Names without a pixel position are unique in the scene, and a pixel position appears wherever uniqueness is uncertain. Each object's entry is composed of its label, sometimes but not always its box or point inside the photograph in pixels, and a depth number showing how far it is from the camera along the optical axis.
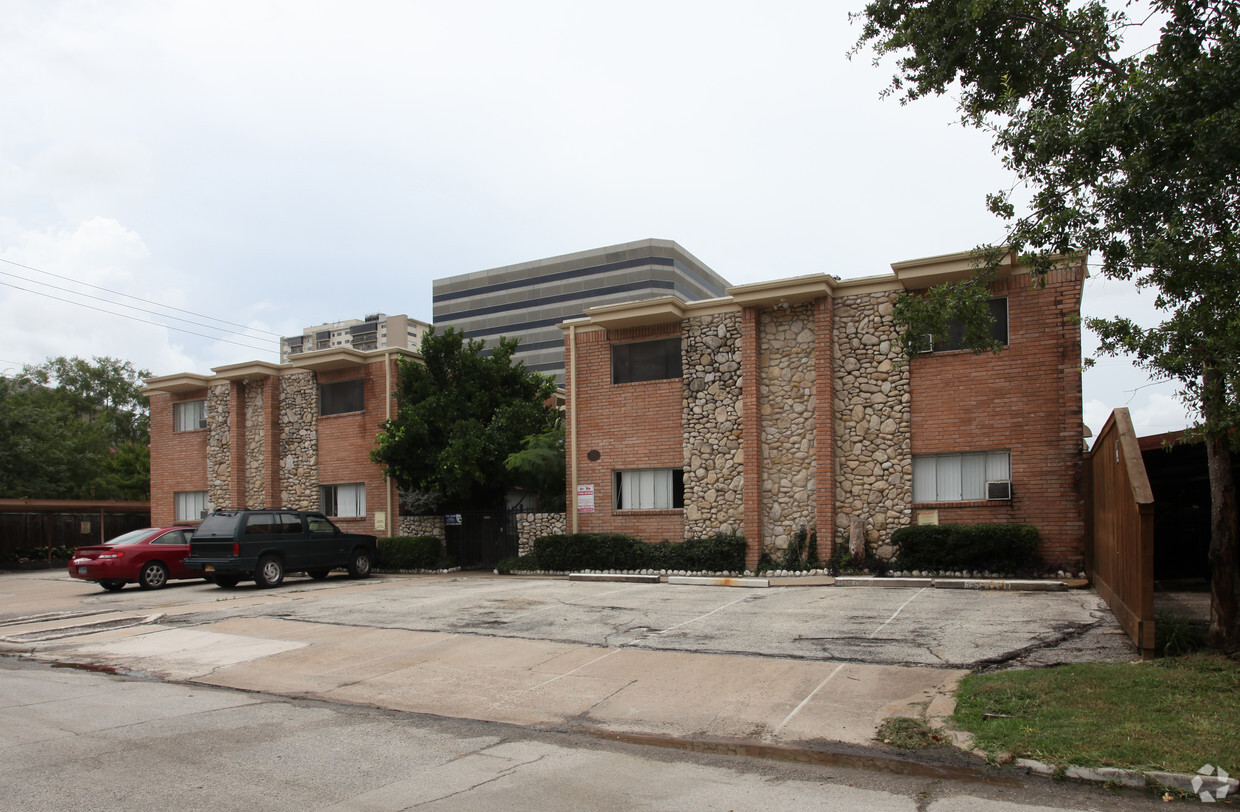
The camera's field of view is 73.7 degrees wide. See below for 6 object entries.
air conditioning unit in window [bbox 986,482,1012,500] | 16.55
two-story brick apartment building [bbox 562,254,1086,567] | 16.50
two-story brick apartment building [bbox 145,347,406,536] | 25.70
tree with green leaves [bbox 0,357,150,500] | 33.00
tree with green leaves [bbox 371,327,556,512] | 22.72
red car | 18.77
